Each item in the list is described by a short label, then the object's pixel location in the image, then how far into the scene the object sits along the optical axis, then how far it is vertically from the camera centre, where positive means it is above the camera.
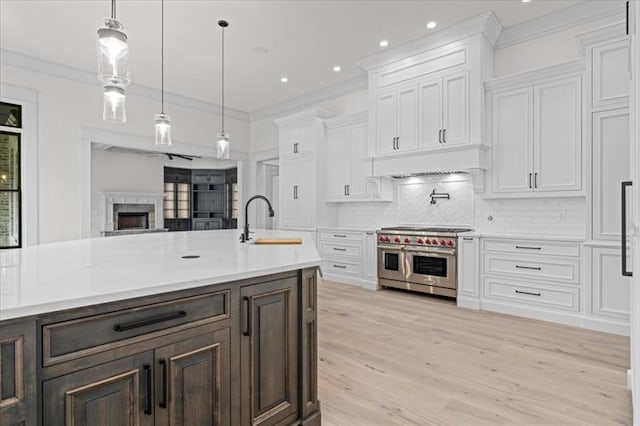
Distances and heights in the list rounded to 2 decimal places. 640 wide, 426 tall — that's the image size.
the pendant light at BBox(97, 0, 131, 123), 1.96 +0.90
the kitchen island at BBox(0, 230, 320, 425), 0.99 -0.44
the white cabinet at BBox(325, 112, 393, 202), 5.46 +0.76
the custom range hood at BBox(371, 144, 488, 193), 4.22 +0.64
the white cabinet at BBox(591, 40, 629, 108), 3.18 +1.28
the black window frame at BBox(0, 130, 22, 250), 4.99 +0.30
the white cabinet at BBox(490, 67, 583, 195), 3.73 +0.83
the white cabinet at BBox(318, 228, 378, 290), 5.23 -0.69
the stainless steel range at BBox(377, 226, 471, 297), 4.35 -0.62
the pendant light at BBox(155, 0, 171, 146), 3.27 +0.77
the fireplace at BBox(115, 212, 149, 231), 9.56 -0.25
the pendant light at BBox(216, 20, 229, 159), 3.91 +0.74
